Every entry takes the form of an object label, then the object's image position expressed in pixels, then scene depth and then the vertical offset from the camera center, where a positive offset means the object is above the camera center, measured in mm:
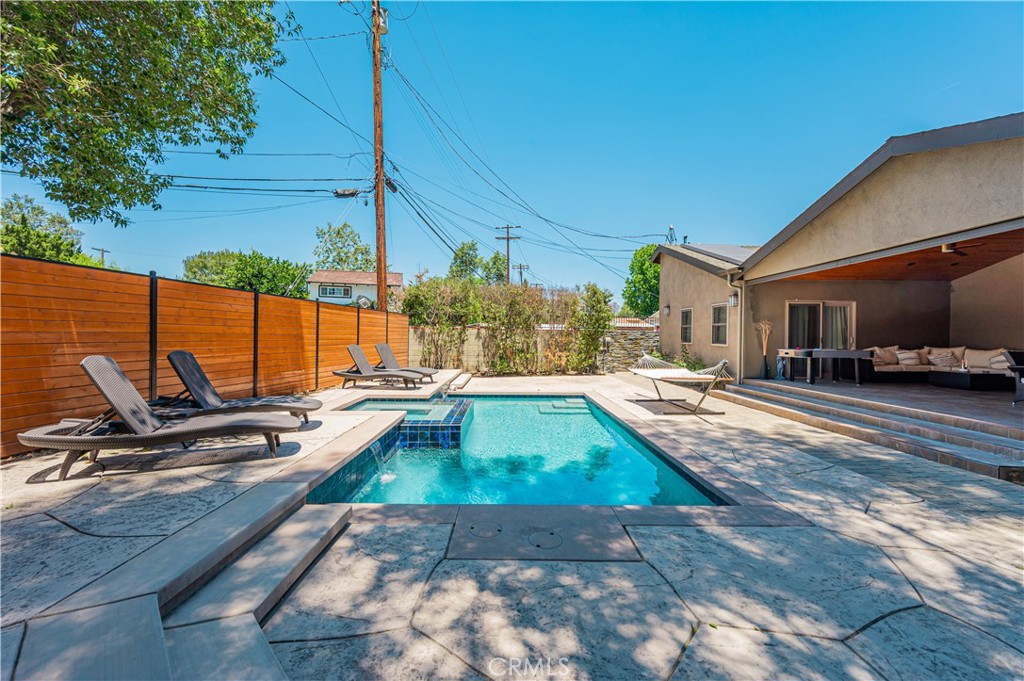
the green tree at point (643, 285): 37938 +5505
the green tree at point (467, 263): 50562 +9873
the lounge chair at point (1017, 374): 6040 -437
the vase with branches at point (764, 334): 9598 +226
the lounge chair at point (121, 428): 3357 -814
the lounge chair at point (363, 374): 9375 -776
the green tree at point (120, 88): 5094 +3638
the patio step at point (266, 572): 1882 -1249
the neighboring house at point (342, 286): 38844 +5180
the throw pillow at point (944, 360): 8518 -319
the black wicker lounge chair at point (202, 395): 4695 -680
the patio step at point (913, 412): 4727 -955
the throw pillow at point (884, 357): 9281 -287
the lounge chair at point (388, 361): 10477 -537
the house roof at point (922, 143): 4078 +2374
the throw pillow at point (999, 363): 7539 -333
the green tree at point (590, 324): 13656 +619
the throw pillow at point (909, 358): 9156 -301
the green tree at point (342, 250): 42750 +9679
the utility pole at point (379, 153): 10913 +5203
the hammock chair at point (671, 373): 7727 -597
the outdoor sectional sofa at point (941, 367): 7836 -465
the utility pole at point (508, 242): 30834 +7629
